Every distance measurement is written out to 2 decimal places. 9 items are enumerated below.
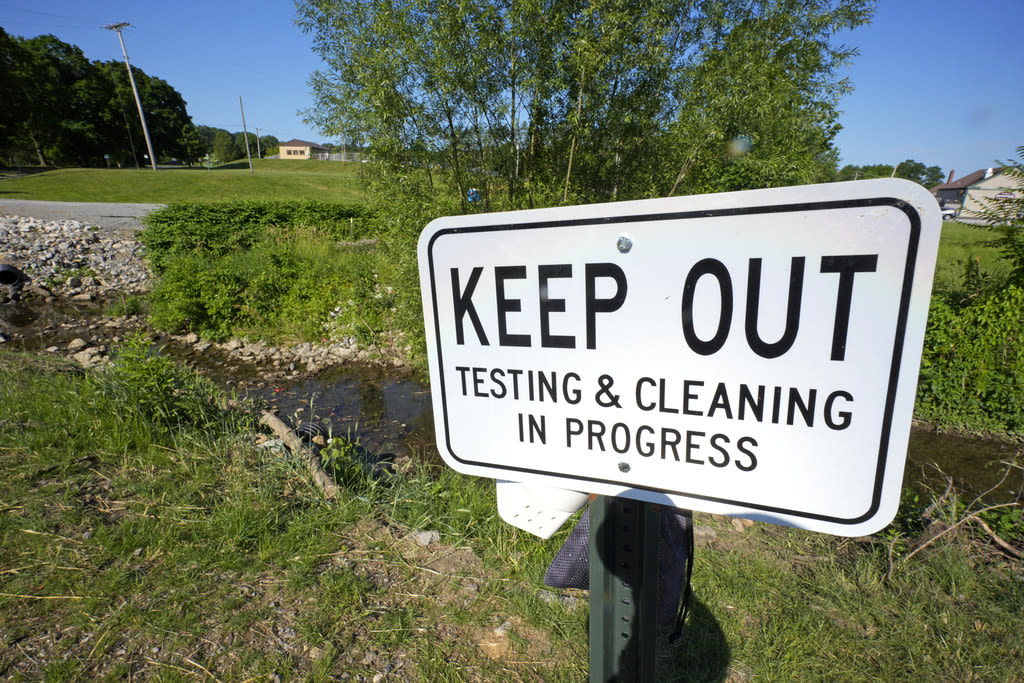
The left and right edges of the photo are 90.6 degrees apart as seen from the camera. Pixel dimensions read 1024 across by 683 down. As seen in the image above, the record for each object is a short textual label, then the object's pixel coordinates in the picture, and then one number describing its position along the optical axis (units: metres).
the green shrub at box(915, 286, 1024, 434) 5.73
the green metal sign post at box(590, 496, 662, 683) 0.91
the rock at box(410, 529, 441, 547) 2.94
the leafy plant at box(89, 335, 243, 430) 3.82
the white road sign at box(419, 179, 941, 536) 0.67
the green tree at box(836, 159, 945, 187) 69.30
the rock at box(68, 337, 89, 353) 9.49
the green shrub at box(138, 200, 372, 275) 14.48
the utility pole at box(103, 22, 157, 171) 44.63
